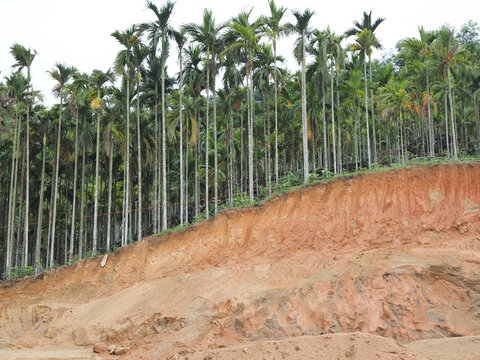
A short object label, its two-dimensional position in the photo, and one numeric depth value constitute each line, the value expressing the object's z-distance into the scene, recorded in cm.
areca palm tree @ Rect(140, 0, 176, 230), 2308
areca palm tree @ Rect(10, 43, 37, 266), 2552
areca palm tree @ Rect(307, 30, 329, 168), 2388
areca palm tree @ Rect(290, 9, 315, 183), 2163
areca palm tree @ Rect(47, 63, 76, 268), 2575
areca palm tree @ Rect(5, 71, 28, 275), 2611
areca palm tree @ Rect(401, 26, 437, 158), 2352
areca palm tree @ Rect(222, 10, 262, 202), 2226
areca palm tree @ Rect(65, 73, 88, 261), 2545
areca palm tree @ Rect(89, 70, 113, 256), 2497
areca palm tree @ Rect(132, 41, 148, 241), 2455
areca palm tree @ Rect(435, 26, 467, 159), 2225
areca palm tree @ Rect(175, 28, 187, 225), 2339
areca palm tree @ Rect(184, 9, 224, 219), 2359
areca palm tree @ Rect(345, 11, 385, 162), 2667
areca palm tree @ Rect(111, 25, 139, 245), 2402
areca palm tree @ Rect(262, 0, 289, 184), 2238
